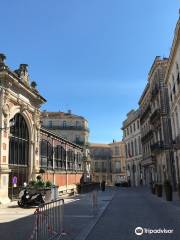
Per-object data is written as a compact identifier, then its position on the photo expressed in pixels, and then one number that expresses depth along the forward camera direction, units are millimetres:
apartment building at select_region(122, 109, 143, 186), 40991
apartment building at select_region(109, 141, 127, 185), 58758
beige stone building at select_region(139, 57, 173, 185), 24853
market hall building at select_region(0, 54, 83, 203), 14868
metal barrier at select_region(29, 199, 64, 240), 5246
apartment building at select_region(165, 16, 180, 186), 17377
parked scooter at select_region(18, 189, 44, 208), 12734
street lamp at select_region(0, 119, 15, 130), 14816
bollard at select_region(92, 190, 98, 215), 10195
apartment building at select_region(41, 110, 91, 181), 47244
